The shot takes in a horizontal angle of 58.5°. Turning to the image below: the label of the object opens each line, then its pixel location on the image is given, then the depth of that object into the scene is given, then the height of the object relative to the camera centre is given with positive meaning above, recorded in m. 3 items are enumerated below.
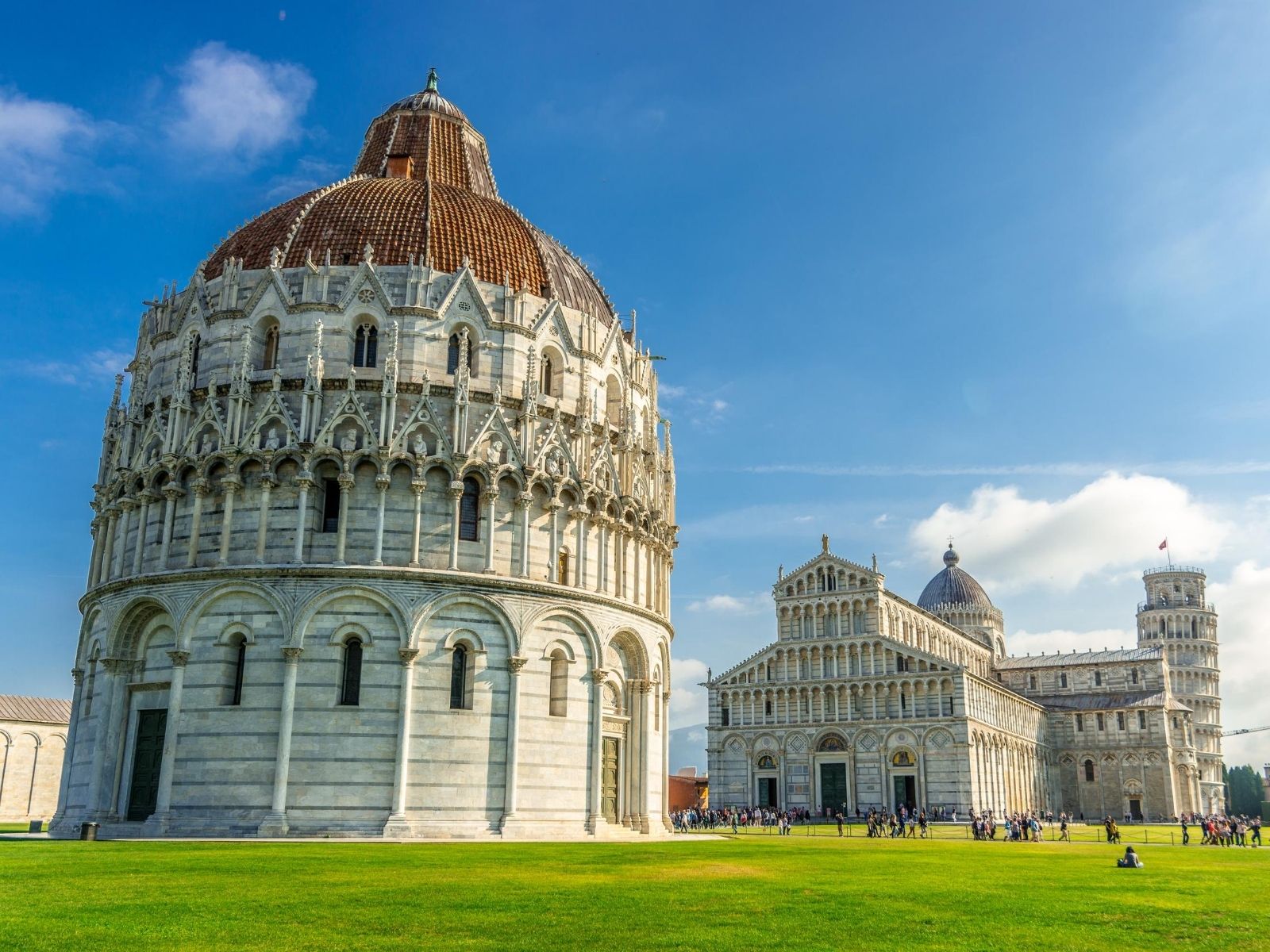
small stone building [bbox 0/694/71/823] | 68.38 +1.32
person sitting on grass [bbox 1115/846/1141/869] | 26.56 -1.64
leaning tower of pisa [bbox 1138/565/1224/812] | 125.25 +16.24
